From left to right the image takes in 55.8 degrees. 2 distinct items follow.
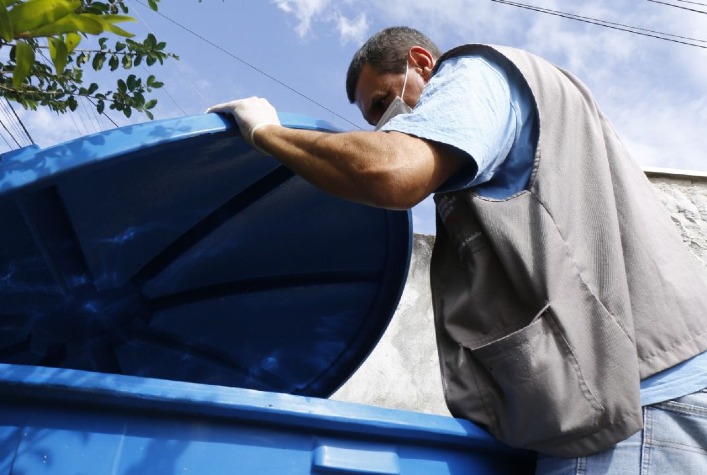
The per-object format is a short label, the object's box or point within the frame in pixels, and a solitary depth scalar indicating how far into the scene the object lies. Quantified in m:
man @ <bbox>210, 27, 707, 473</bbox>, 1.22
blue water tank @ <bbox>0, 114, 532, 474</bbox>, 1.16
